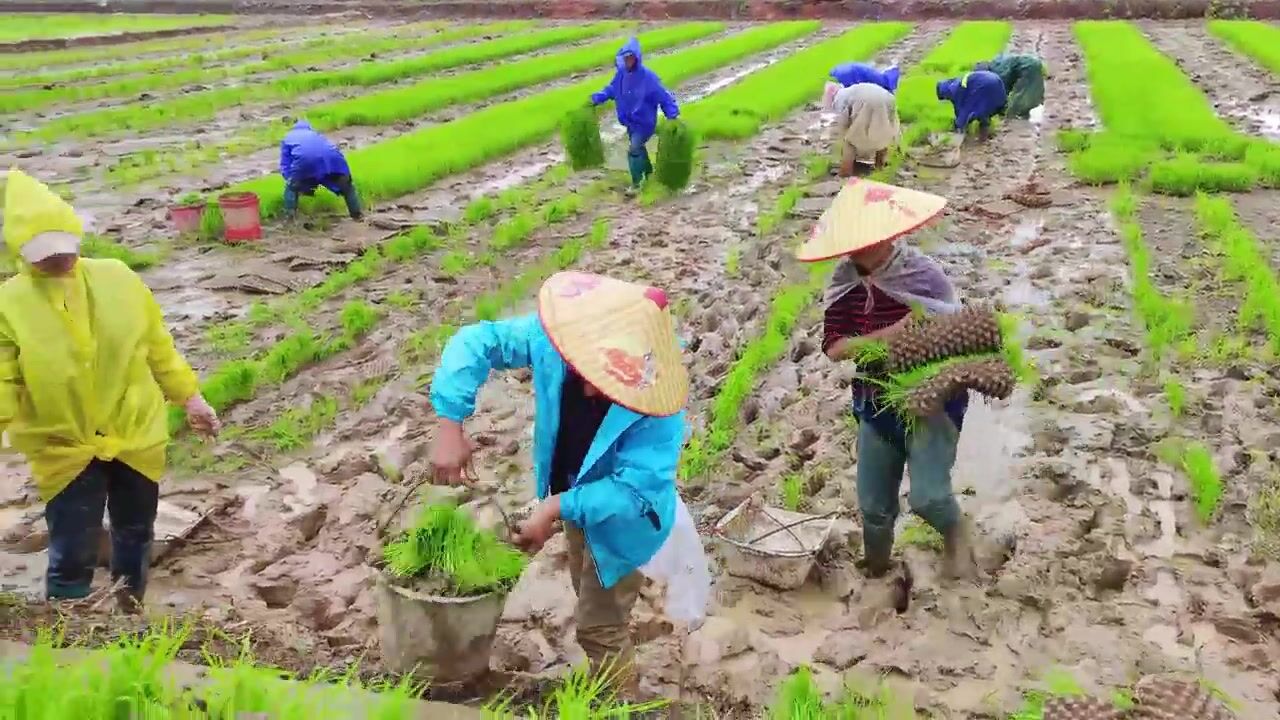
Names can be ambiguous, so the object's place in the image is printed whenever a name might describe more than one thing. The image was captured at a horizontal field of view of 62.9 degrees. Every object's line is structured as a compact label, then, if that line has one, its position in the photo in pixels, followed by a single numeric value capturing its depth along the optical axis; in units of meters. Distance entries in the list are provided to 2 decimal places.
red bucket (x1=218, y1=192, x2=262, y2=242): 7.84
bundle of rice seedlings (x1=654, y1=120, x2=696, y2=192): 9.33
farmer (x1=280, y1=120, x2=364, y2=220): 7.96
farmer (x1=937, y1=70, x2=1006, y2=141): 10.99
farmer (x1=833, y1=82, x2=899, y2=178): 9.65
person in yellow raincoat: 2.81
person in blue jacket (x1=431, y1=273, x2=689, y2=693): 2.36
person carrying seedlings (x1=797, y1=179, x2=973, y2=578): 3.22
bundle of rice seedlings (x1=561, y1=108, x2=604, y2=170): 10.18
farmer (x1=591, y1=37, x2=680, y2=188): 9.30
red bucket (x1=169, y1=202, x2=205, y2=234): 8.04
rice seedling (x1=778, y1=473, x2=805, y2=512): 4.22
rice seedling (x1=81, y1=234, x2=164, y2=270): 7.35
